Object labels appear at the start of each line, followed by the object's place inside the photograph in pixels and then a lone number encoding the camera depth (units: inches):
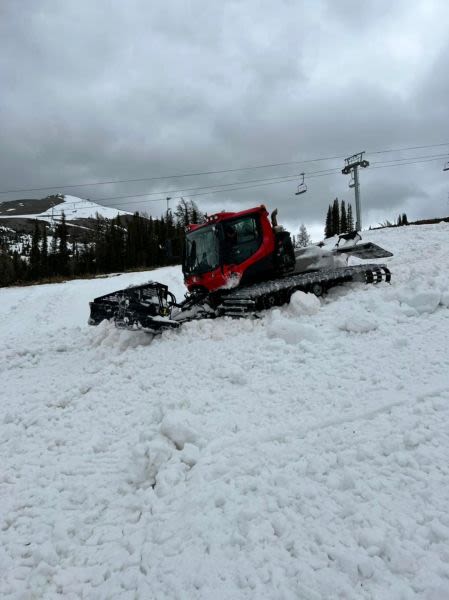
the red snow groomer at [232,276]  359.9
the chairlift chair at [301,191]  1298.0
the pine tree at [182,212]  2659.9
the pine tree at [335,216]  3225.9
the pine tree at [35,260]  2560.0
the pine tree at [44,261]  2524.9
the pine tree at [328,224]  3312.0
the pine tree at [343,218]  3284.0
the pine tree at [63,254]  2593.5
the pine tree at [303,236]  4137.8
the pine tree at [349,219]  3409.2
